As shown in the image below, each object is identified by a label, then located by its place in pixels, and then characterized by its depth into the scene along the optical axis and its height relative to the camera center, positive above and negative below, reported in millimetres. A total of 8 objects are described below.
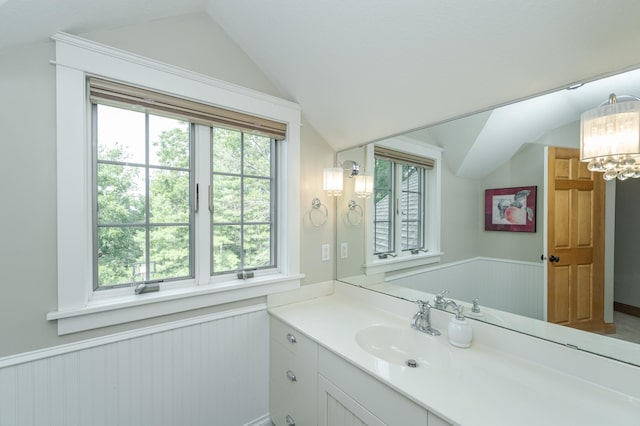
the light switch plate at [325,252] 2062 -325
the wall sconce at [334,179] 1957 +219
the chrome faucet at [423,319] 1416 -577
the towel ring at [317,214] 1989 -32
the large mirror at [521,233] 1017 -113
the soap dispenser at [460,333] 1245 -565
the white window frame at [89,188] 1174 +95
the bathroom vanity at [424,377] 861 -628
